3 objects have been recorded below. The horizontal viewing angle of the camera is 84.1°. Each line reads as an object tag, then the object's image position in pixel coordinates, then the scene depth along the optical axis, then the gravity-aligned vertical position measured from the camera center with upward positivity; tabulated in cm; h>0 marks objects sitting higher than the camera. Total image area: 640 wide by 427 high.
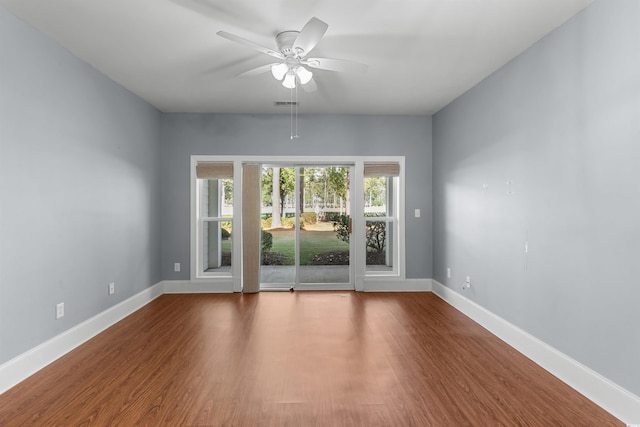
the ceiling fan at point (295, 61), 257 +127
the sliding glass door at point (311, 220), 564 -10
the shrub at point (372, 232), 564 -29
